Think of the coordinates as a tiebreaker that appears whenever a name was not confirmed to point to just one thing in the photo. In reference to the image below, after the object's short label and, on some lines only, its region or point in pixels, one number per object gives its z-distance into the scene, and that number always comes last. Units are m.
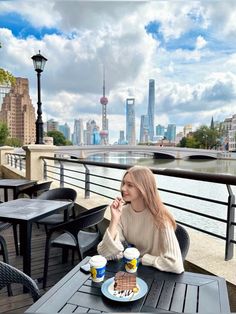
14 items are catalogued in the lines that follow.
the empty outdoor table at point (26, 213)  2.21
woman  1.34
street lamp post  5.93
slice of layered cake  1.07
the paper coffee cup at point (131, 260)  1.22
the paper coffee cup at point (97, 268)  1.16
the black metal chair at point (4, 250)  2.31
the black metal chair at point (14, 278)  1.26
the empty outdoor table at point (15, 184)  3.99
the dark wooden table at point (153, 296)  0.99
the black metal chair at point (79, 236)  2.19
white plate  1.02
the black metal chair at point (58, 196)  3.15
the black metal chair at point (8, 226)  2.72
